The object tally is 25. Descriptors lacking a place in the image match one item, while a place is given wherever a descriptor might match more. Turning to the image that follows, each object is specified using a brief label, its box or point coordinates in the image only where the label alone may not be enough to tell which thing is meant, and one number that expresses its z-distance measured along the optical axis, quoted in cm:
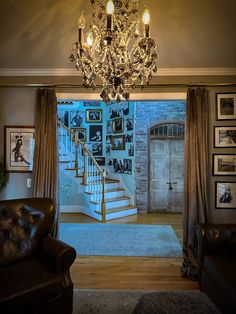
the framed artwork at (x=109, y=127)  761
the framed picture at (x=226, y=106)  330
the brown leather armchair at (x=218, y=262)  199
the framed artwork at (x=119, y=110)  687
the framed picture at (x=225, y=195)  331
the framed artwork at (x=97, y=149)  785
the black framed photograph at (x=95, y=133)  789
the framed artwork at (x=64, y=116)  800
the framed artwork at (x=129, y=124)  664
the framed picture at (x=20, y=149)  339
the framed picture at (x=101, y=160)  780
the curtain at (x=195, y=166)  316
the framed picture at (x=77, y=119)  795
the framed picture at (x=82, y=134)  794
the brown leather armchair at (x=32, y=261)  185
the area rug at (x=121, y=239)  383
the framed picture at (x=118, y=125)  707
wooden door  641
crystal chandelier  189
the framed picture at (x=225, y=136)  331
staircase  580
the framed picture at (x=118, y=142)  703
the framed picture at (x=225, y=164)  332
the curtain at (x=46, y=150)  323
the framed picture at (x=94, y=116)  786
